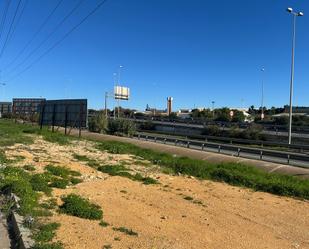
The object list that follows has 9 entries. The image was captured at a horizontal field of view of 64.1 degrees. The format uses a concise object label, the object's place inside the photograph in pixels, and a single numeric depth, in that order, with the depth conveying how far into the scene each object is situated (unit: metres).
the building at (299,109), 75.13
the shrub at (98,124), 28.17
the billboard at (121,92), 46.61
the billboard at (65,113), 24.42
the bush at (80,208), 4.83
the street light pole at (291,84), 21.92
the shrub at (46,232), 3.90
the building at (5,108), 64.55
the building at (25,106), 44.21
